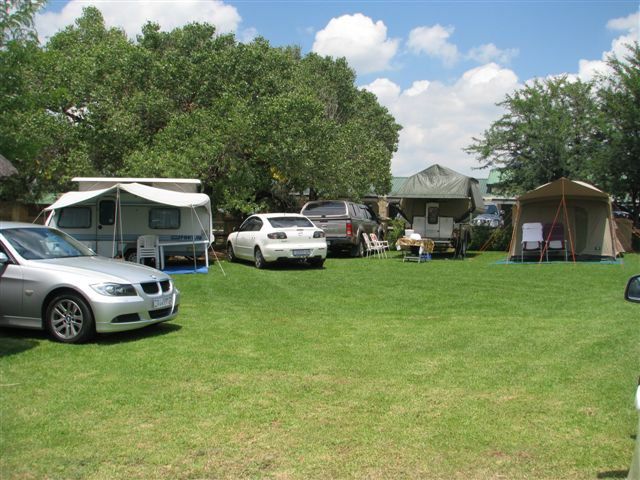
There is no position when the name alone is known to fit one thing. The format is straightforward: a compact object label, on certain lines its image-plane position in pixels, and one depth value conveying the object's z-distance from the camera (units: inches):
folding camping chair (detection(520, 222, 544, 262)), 735.7
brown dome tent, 731.4
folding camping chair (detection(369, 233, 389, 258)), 775.7
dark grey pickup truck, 759.1
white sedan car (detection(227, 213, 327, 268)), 623.2
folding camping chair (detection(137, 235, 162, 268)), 614.2
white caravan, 622.8
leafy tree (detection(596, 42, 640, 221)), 852.0
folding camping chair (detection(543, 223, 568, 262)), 752.3
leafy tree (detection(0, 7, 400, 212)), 773.9
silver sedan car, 291.1
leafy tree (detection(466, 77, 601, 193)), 942.4
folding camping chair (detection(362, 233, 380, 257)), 780.0
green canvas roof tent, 783.7
